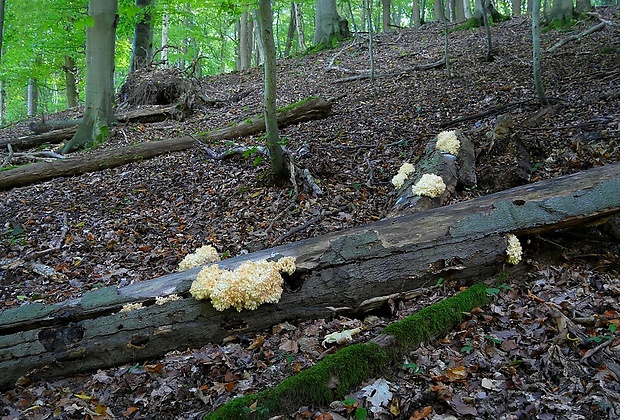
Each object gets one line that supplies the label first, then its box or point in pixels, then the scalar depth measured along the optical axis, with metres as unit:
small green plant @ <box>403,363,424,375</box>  3.10
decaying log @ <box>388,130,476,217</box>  5.38
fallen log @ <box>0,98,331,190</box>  8.91
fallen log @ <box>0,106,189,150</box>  11.38
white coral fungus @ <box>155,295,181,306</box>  3.66
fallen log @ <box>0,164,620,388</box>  3.55
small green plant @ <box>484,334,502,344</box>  3.36
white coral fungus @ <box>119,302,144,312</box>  3.64
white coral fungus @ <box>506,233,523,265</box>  4.02
